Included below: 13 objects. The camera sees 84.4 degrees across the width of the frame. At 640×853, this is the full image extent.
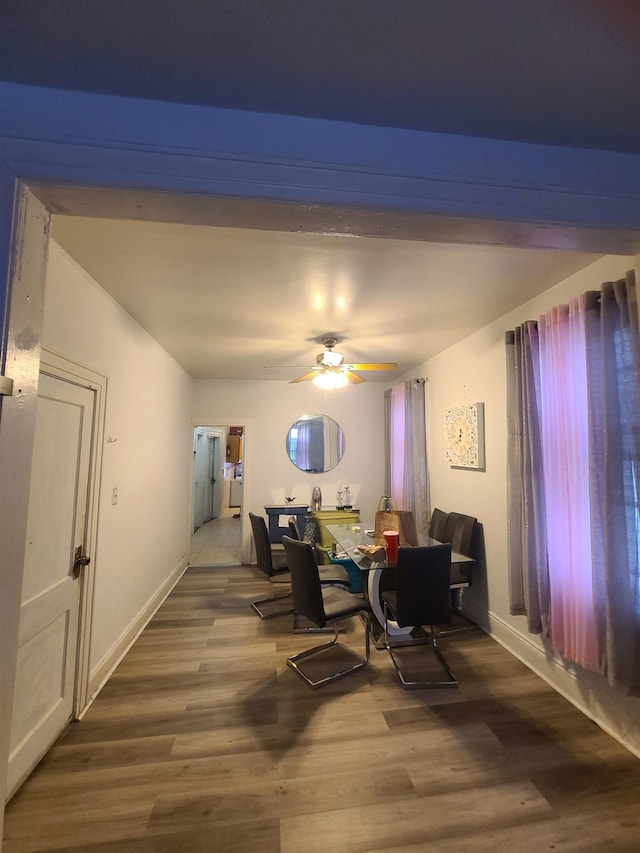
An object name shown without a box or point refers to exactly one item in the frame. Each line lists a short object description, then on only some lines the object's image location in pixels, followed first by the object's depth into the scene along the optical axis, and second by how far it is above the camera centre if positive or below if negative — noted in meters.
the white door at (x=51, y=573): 1.62 -0.58
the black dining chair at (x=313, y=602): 2.37 -1.03
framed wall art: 3.04 +0.26
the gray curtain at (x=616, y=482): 1.66 -0.09
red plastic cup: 2.58 -0.59
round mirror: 5.14 +0.27
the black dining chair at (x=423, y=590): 2.28 -0.83
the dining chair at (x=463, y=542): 2.99 -0.69
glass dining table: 2.56 -0.73
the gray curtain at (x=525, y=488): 2.21 -0.16
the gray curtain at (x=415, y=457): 3.92 +0.07
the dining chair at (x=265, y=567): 3.19 -0.99
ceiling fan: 3.11 +0.85
